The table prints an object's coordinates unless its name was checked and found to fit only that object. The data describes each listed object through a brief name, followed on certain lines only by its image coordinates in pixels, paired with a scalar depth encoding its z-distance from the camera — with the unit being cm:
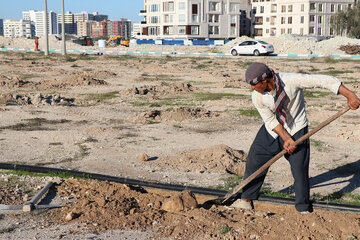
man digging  452
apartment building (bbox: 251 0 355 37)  8525
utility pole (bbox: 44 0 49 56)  3473
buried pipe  526
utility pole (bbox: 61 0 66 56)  3490
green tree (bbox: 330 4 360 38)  6719
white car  4012
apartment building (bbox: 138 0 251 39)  8556
